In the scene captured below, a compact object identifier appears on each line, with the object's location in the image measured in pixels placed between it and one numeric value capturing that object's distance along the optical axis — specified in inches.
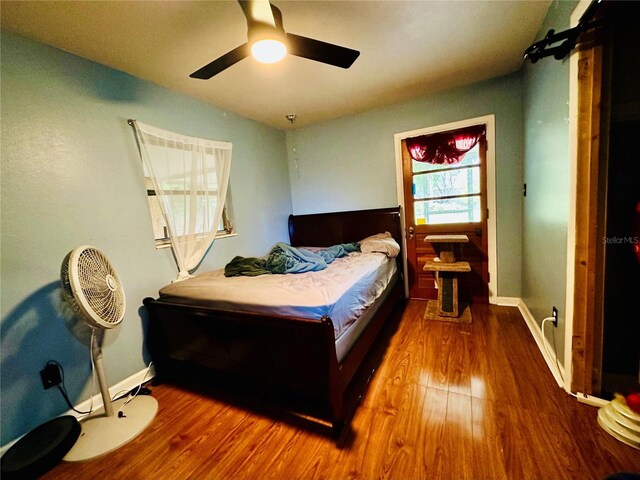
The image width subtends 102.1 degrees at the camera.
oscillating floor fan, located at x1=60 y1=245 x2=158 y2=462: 54.2
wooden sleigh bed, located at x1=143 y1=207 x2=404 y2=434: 54.7
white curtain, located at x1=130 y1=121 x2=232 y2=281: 86.7
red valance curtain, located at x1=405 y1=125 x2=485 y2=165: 112.4
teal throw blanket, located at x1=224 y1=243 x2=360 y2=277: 84.7
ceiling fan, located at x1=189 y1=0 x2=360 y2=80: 48.6
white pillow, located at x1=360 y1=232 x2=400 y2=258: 108.0
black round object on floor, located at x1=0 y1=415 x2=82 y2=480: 50.9
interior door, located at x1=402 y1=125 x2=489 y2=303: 115.8
